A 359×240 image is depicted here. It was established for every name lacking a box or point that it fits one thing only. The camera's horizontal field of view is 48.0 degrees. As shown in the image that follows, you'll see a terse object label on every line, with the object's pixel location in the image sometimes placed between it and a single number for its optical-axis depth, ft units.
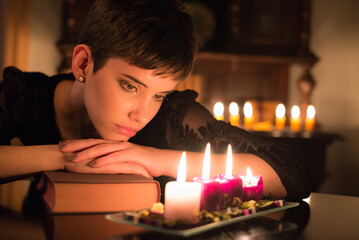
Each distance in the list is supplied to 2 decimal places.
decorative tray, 2.07
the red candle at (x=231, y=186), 2.78
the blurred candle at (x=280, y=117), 12.44
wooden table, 2.33
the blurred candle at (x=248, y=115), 12.35
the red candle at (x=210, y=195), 2.49
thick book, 2.78
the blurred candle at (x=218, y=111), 11.24
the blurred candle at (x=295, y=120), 12.44
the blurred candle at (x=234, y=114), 12.11
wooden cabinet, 13.97
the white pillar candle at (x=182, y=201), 2.28
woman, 3.59
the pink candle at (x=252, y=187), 3.01
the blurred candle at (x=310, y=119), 12.55
